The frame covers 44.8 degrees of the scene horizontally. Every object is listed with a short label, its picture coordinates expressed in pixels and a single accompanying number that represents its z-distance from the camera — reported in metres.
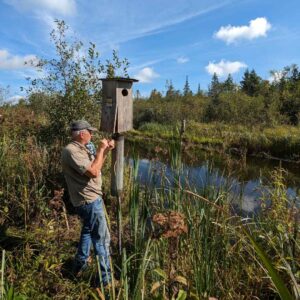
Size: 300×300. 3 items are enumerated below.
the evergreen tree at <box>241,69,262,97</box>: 39.65
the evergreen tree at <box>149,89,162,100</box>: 34.94
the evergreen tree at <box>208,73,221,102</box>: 38.75
